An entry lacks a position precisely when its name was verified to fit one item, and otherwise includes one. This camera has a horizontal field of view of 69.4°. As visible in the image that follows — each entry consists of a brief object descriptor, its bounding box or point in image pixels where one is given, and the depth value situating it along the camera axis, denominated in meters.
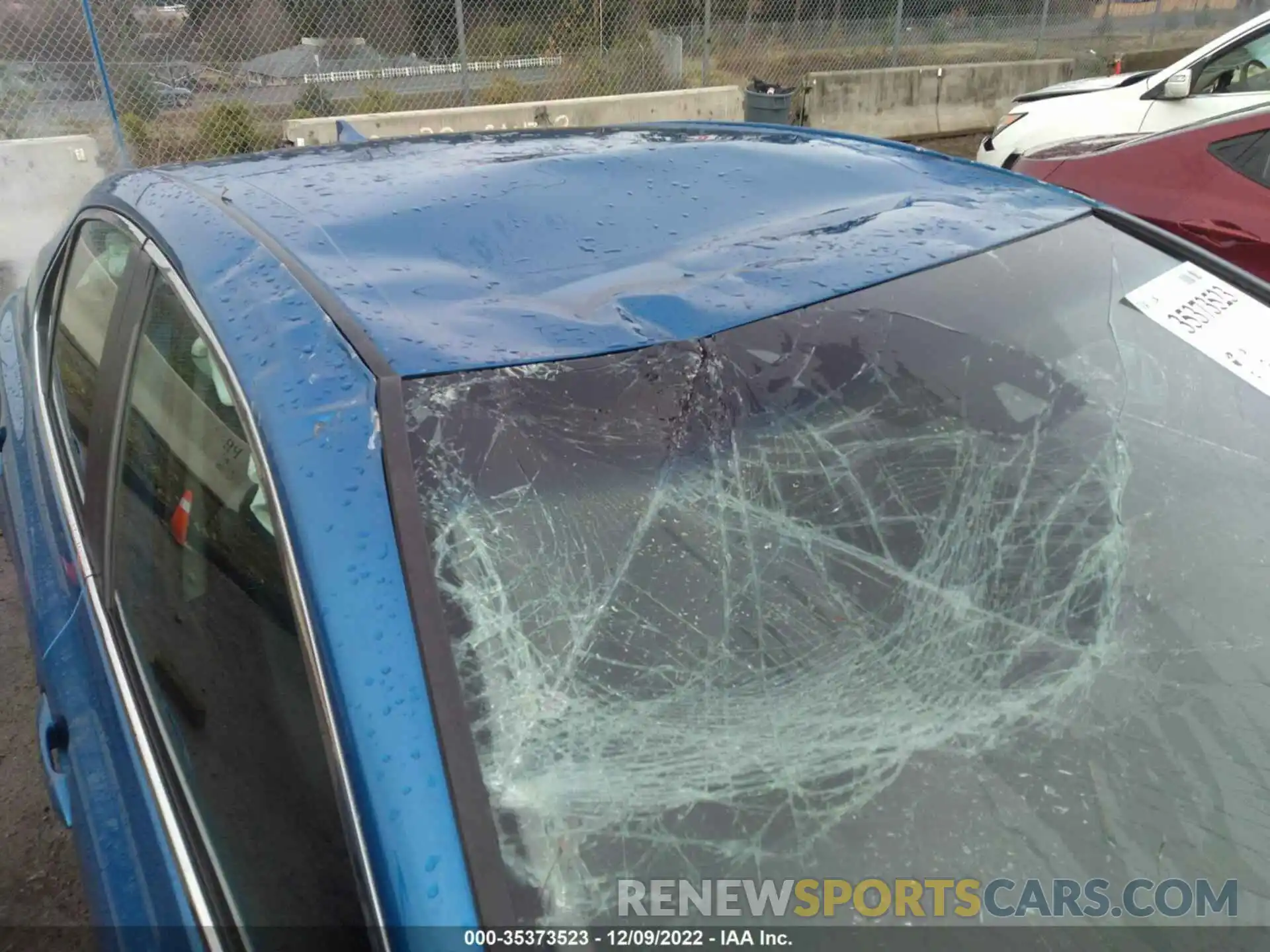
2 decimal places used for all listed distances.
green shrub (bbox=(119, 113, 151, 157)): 7.49
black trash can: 9.20
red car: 3.73
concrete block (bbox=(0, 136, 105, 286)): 6.84
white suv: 5.91
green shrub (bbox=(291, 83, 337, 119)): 8.38
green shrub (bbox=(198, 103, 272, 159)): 7.89
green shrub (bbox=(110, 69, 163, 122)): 7.41
